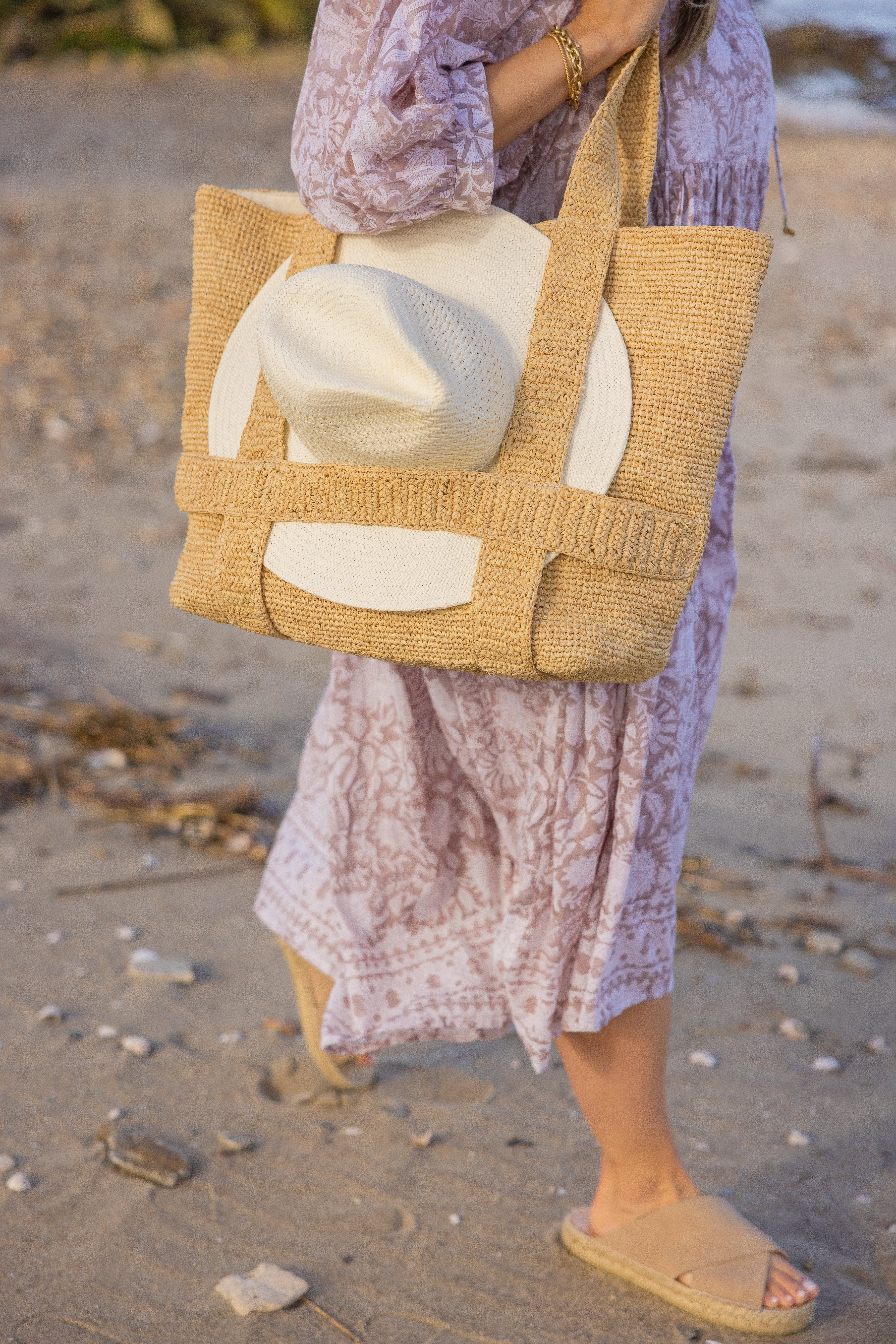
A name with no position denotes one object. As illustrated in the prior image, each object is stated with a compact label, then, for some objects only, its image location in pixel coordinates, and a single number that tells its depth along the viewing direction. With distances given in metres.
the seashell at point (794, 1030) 2.53
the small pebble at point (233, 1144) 2.18
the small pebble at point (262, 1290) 1.83
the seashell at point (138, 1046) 2.39
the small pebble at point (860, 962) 2.74
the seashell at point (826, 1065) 2.44
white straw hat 1.44
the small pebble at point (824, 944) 2.80
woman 1.50
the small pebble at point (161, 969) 2.61
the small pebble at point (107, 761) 3.41
